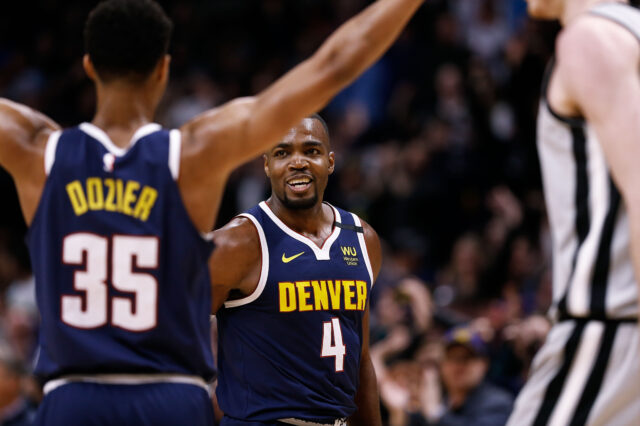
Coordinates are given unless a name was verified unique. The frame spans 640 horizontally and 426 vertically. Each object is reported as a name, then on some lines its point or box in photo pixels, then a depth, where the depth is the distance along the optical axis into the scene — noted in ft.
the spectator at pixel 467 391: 45.11
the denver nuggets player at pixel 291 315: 31.35
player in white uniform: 17.95
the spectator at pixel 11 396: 48.08
